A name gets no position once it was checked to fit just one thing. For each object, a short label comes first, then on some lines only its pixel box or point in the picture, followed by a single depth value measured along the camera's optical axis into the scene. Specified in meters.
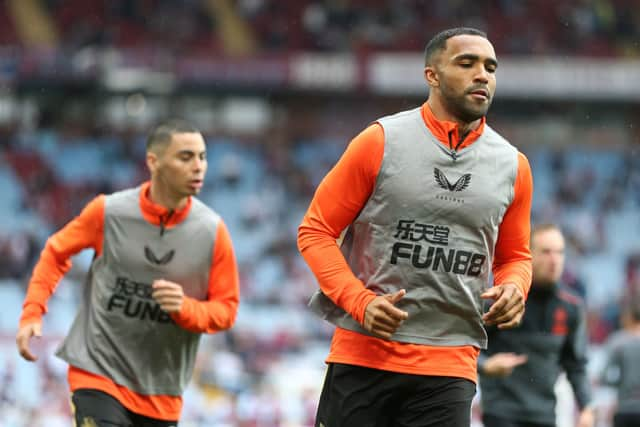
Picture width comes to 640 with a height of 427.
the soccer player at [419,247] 9.62
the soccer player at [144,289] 12.68
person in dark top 14.46
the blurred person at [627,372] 18.12
